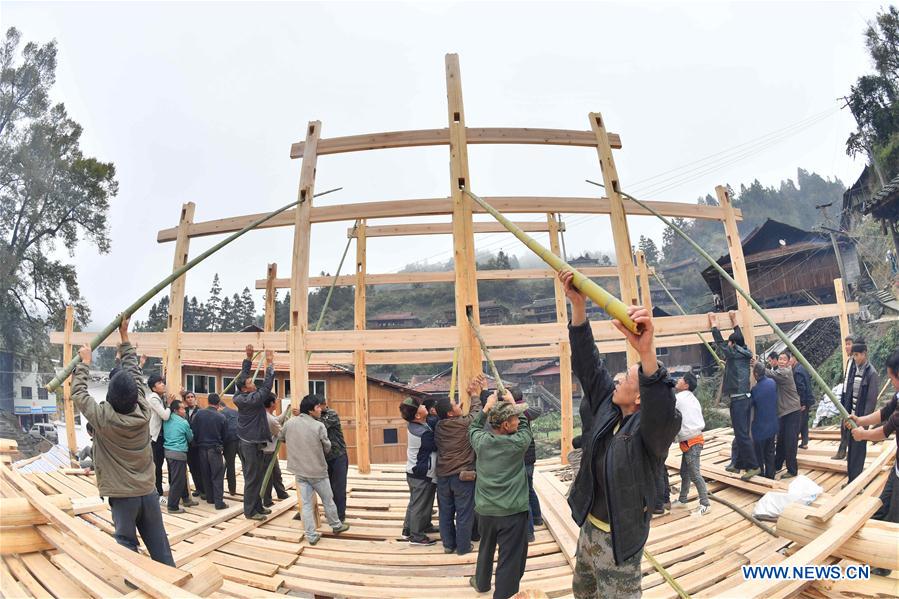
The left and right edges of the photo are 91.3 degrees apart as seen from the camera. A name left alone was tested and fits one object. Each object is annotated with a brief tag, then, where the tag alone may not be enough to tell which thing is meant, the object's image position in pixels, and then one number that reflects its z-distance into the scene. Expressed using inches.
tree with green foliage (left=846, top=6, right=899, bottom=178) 882.1
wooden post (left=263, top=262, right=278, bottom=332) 378.3
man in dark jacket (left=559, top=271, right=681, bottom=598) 86.9
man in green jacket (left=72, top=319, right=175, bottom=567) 141.1
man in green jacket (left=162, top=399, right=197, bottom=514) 256.1
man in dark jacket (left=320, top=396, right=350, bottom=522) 232.2
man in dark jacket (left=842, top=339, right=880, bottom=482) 220.8
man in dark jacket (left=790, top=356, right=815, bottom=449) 312.0
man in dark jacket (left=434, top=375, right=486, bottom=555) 197.3
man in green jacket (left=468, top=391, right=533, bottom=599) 153.7
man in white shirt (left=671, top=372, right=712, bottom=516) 226.5
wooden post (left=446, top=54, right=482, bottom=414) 212.7
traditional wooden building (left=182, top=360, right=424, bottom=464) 677.9
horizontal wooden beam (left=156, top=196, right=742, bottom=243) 227.8
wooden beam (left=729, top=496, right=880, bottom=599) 94.6
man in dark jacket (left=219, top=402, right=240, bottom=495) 286.3
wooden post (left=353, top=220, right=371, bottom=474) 299.6
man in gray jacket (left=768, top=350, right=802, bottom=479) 261.1
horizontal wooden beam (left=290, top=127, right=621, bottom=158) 237.2
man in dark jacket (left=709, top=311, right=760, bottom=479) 262.7
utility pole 821.6
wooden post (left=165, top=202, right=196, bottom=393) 271.4
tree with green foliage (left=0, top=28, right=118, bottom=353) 863.7
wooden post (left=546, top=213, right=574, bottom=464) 299.4
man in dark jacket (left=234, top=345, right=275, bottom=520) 242.2
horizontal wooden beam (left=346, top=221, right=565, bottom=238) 386.9
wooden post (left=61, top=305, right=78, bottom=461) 387.2
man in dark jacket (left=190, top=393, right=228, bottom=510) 267.6
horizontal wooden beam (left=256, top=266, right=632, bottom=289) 400.8
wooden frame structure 221.0
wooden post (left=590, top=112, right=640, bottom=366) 231.9
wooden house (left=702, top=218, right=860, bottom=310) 945.5
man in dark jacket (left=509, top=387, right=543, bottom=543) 198.5
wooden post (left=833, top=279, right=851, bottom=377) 387.4
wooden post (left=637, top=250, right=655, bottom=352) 350.8
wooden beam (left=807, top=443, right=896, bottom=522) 113.6
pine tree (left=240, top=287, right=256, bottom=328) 1926.7
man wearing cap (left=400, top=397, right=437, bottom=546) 212.4
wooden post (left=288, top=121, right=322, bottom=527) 227.5
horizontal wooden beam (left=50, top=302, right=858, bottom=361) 221.6
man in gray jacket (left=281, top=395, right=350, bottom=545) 212.5
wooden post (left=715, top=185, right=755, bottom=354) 293.4
